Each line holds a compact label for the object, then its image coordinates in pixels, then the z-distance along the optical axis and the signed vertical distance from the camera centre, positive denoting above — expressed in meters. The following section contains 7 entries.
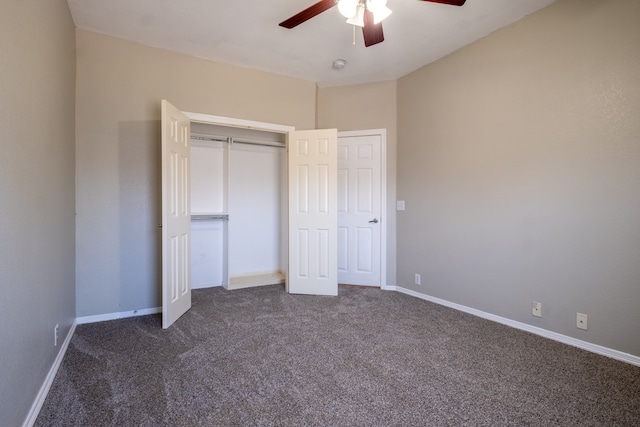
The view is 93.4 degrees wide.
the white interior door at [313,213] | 3.79 +0.02
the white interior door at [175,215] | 2.71 +0.00
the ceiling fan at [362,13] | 1.93 +1.39
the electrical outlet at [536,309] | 2.61 -0.83
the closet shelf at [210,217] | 3.97 -0.02
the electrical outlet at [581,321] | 2.35 -0.85
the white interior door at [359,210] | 4.10 +0.07
